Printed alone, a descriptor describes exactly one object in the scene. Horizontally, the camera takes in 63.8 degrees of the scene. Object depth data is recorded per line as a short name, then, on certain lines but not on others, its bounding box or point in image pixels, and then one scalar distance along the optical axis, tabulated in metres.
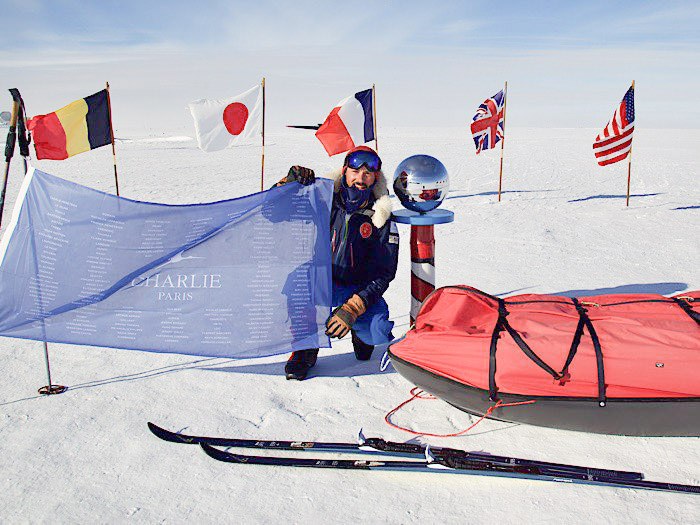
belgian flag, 7.29
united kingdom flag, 11.91
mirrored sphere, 3.83
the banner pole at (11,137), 3.33
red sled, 2.70
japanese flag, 7.80
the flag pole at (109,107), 7.61
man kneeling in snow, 3.86
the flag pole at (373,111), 8.13
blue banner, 3.36
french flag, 8.02
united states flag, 10.39
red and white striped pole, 3.90
